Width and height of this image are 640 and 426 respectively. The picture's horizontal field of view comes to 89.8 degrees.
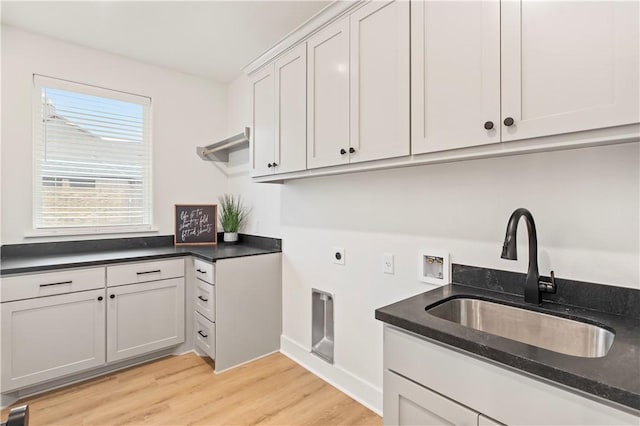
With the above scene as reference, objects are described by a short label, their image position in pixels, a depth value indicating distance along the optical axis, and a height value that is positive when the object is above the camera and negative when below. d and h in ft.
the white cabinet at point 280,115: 6.72 +2.21
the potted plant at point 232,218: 10.42 -0.21
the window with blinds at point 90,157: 8.38 +1.51
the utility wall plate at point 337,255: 7.32 -0.98
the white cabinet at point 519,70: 3.12 +1.64
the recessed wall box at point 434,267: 5.45 -0.95
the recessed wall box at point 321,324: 7.90 -2.81
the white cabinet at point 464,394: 2.63 -1.72
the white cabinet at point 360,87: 4.87 +2.14
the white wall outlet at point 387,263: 6.27 -0.99
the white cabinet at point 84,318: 6.66 -2.49
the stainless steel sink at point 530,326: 3.63 -1.45
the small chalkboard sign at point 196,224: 10.28 -0.41
